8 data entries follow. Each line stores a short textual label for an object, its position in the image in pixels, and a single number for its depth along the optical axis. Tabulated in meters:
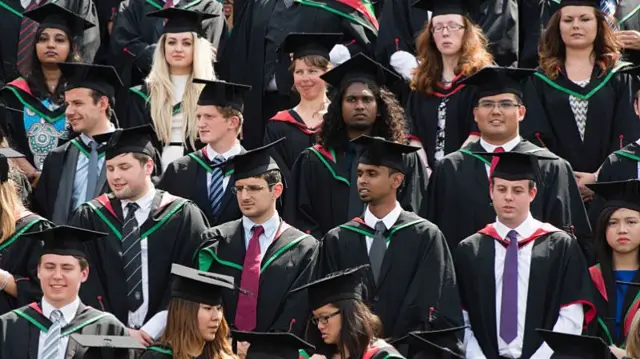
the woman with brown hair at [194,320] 18.37
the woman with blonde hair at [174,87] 23.27
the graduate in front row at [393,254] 19.09
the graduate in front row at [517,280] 19.00
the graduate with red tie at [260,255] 19.58
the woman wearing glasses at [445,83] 22.50
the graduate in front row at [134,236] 20.03
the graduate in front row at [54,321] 18.62
